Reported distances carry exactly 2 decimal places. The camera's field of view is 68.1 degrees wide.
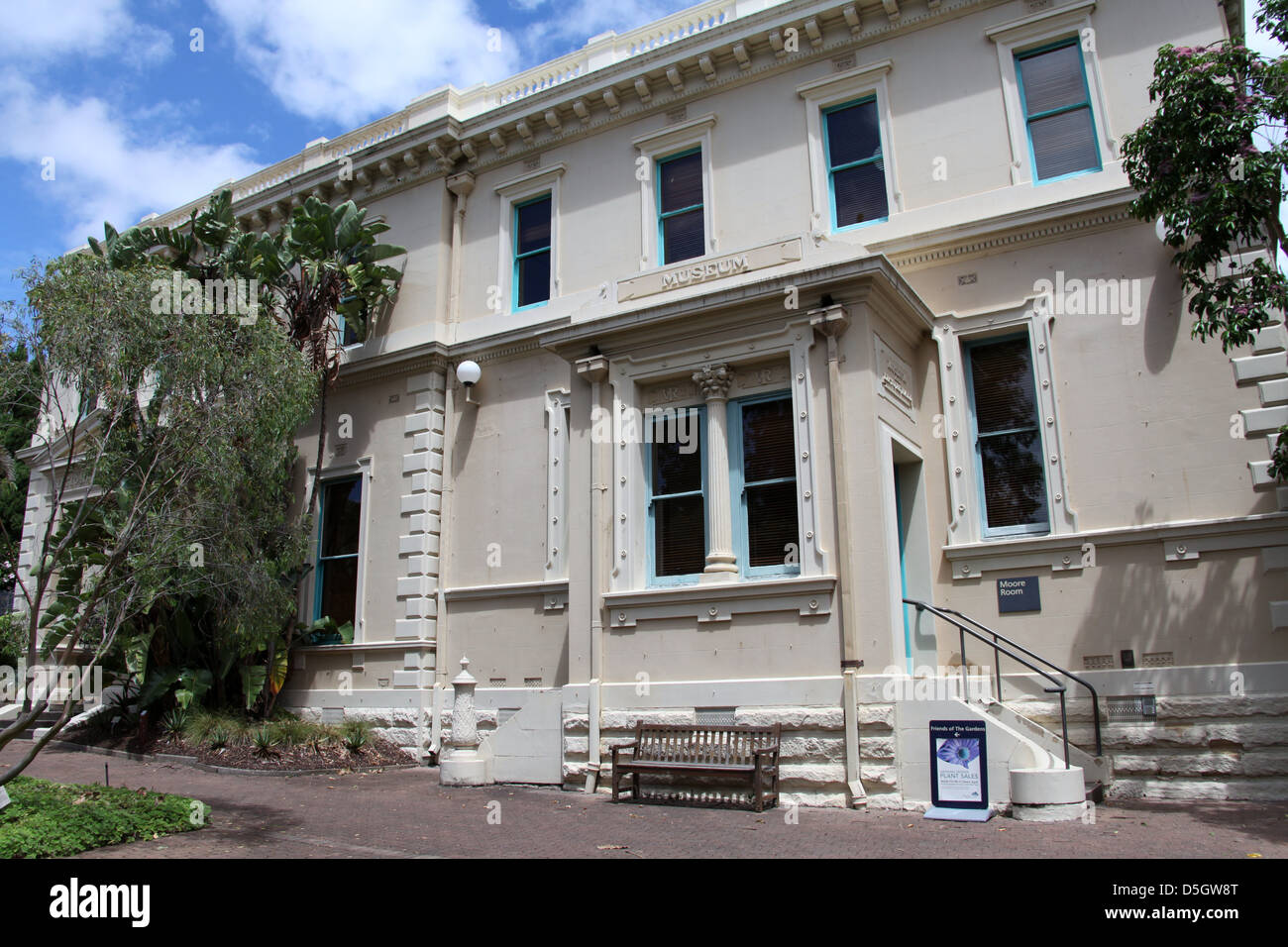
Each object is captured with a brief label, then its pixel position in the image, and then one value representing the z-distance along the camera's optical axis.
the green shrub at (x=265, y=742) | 14.75
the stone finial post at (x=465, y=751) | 13.19
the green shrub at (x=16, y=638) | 12.38
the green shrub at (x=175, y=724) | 15.60
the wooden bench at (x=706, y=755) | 10.83
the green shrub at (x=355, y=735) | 15.66
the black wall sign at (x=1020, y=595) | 12.31
